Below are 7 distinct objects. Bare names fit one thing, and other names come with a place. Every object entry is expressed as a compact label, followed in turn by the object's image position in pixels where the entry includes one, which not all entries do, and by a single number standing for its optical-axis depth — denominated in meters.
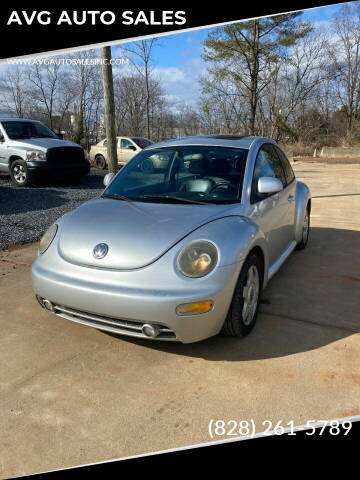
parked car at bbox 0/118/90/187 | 10.27
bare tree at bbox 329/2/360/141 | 37.70
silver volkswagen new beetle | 2.61
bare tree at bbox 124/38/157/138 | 20.62
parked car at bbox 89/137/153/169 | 15.84
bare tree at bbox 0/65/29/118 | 34.22
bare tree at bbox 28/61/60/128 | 32.19
